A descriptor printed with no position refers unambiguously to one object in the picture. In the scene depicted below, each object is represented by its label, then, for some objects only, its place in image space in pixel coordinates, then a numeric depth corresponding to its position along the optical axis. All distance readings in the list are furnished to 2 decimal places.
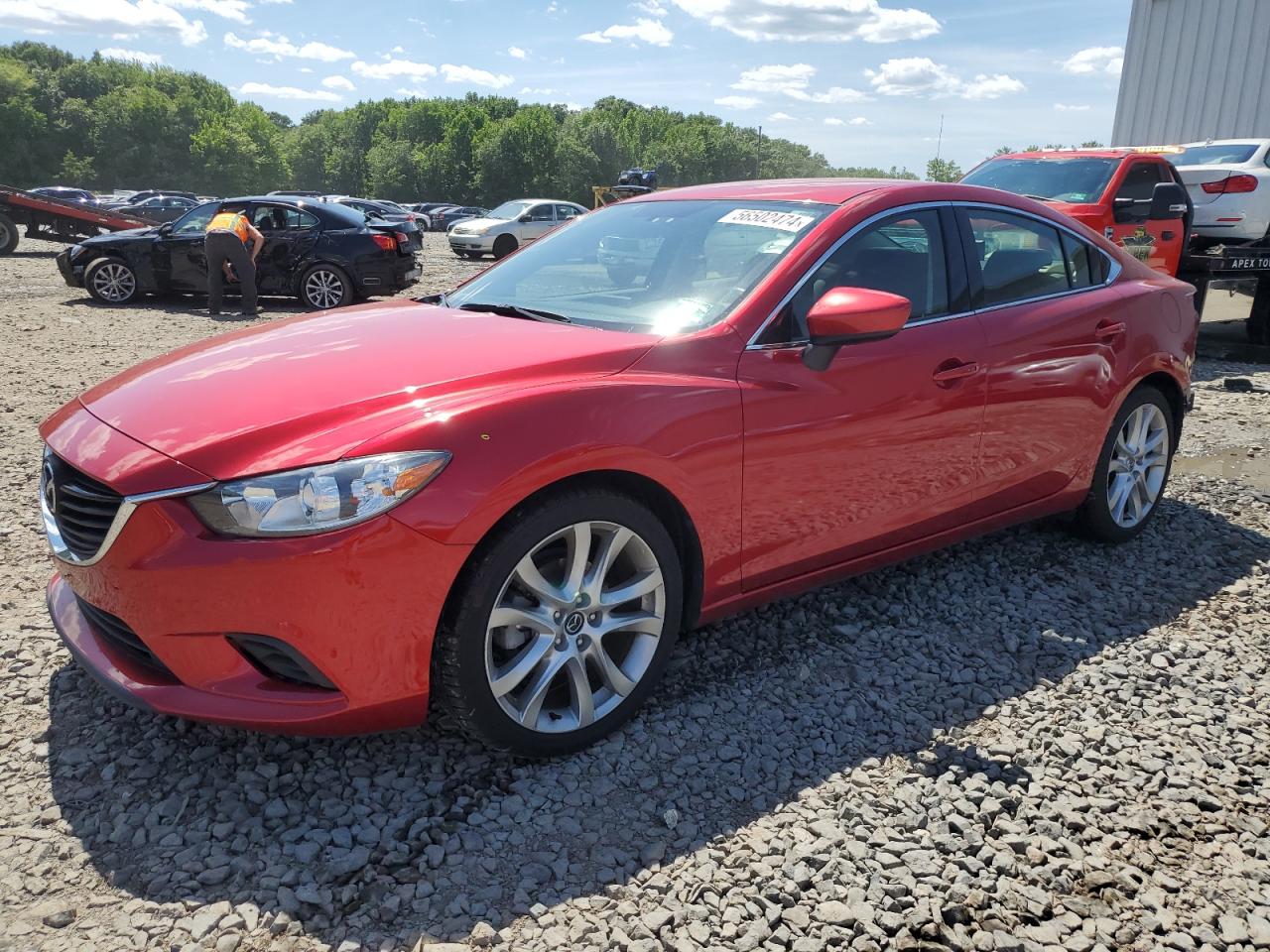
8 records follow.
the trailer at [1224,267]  9.76
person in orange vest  12.04
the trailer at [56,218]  18.41
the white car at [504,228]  23.83
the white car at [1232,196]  10.51
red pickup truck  8.85
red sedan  2.38
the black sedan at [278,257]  12.73
